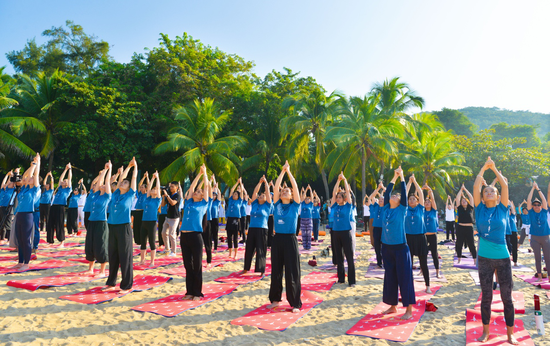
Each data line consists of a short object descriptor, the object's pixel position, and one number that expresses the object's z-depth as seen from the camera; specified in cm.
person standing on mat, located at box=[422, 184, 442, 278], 832
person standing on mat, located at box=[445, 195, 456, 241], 1472
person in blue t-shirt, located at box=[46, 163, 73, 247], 1041
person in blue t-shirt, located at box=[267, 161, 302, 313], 571
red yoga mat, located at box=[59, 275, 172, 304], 590
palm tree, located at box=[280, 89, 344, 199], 2431
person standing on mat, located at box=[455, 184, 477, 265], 948
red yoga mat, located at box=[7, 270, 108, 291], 640
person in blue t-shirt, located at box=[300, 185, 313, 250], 1251
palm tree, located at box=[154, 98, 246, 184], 2148
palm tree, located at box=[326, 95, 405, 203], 2141
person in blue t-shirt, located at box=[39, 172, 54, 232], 1093
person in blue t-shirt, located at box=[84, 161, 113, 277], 692
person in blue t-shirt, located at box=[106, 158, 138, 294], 627
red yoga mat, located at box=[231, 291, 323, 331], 515
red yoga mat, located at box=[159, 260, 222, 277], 808
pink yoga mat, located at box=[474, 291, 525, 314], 593
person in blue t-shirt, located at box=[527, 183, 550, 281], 760
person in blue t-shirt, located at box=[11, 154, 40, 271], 747
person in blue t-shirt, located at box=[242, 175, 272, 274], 805
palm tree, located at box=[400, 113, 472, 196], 2444
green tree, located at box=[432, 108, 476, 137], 5679
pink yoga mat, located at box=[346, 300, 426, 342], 485
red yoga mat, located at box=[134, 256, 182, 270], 849
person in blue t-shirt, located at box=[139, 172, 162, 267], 854
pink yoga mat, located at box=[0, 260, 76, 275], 745
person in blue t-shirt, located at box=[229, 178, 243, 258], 988
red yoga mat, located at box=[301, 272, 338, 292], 730
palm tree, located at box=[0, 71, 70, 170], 2195
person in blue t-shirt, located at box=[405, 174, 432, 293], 707
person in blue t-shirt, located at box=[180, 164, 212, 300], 613
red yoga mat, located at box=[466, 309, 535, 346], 462
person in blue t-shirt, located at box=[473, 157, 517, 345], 462
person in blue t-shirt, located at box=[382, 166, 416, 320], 537
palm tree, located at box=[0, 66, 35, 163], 1977
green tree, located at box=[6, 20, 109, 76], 2923
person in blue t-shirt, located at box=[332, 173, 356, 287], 756
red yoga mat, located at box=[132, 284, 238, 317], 556
